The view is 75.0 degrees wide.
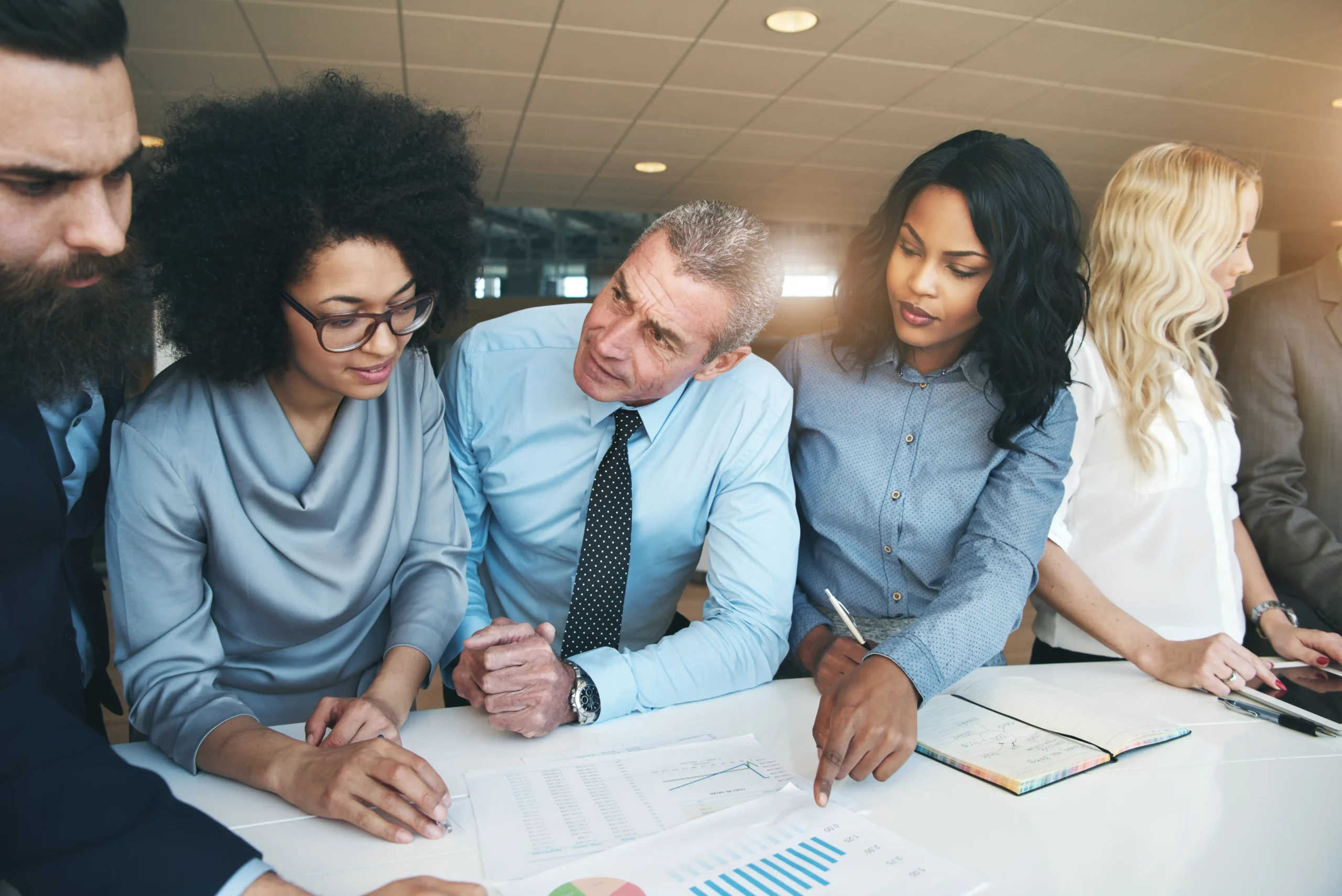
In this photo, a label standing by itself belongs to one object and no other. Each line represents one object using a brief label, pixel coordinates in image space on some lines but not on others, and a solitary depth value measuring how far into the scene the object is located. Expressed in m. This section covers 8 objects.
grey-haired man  1.57
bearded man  0.93
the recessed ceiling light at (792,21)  4.48
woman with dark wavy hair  1.55
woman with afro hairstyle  1.22
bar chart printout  0.87
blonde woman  1.89
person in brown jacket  2.21
